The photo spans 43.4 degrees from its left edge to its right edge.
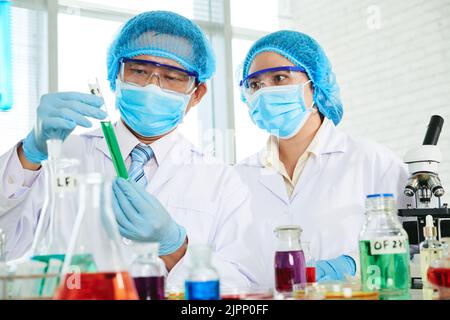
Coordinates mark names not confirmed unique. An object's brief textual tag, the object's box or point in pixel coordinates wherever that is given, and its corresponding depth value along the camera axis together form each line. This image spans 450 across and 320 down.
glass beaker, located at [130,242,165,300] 0.71
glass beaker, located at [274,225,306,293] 0.92
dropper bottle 1.08
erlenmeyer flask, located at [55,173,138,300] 0.61
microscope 1.43
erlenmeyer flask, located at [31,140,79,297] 0.77
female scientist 1.54
